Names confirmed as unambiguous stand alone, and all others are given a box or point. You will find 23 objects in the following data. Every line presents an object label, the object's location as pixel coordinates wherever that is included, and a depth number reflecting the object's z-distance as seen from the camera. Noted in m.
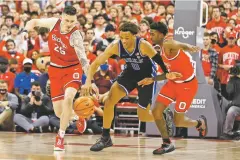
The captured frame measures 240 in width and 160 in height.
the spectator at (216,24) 17.56
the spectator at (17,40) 17.62
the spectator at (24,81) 16.09
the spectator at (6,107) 15.28
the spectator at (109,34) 17.38
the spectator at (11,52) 17.23
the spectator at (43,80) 15.85
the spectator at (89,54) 16.47
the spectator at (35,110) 15.22
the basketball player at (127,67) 10.43
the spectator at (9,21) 19.38
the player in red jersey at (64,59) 10.75
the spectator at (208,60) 15.42
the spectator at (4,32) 18.73
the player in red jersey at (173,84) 10.54
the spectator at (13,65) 16.86
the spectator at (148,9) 19.52
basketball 11.46
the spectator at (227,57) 15.43
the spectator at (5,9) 20.73
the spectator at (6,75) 16.27
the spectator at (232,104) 14.01
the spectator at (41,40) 17.59
